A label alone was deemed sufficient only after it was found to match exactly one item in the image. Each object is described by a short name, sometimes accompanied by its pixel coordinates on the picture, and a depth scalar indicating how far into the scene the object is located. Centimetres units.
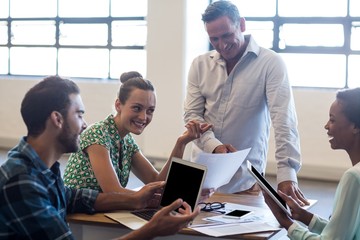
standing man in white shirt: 300
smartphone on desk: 259
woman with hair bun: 268
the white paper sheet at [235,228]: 233
